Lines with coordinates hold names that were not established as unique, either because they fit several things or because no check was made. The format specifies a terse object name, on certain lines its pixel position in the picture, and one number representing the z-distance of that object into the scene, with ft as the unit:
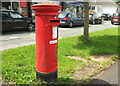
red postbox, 9.88
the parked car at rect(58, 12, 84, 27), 51.42
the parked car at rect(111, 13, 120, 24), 77.36
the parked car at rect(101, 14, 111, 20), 115.96
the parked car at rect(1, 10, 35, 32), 35.72
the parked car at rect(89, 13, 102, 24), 70.83
